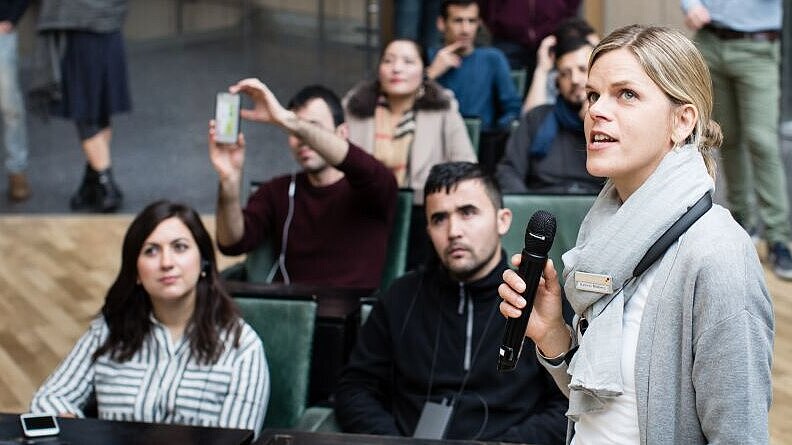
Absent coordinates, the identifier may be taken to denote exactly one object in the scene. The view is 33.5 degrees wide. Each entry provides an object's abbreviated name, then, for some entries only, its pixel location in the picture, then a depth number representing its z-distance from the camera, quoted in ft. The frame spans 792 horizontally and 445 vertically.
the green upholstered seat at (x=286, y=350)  11.46
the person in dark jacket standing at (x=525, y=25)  24.38
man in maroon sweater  14.19
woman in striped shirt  10.91
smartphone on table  9.13
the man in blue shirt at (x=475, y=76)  21.30
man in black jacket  10.52
